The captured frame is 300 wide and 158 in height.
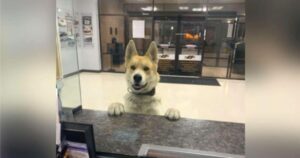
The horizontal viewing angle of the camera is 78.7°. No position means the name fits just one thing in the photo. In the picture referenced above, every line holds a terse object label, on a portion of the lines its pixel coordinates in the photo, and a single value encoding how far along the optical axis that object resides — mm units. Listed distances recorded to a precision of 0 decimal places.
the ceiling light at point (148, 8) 5070
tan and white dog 1250
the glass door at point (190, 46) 5332
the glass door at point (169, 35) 4808
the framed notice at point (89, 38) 3193
